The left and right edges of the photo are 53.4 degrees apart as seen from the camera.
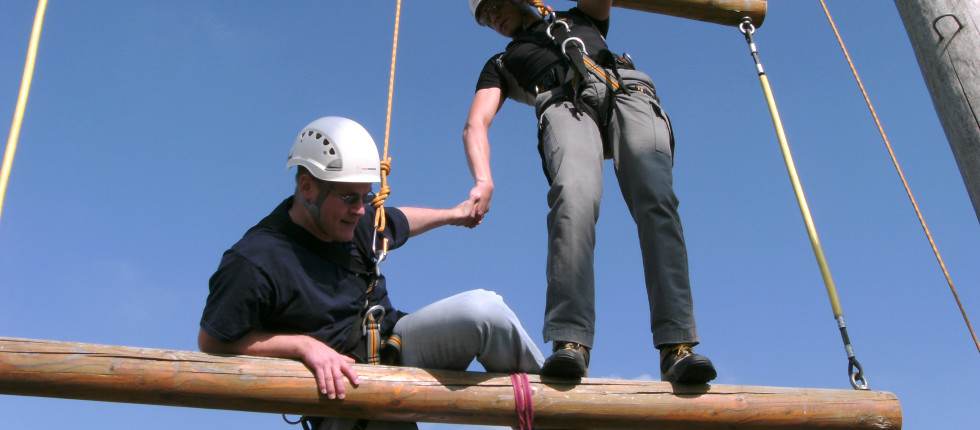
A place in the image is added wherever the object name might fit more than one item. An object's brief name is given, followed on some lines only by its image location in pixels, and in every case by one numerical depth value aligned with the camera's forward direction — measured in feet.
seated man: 10.69
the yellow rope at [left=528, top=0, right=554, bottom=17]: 14.14
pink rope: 10.97
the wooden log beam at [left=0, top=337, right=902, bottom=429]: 10.34
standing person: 11.21
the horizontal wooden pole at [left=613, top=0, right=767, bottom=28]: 16.55
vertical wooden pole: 12.31
